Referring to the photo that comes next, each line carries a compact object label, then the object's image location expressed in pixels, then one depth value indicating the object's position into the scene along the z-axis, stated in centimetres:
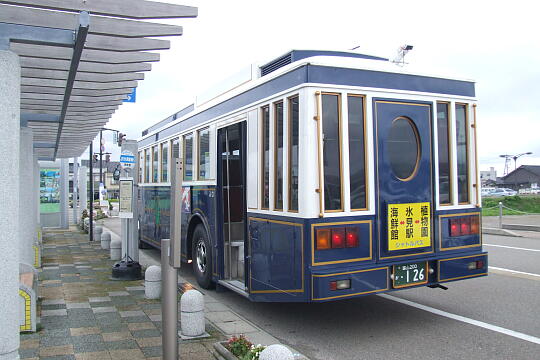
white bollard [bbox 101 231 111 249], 1349
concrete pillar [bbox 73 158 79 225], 2196
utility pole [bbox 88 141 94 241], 1548
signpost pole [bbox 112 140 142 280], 913
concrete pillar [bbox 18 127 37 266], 814
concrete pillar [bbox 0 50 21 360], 392
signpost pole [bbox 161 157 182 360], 412
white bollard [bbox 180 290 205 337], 570
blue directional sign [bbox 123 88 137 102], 1233
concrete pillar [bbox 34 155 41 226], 1317
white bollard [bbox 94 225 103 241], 1584
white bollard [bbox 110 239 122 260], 1156
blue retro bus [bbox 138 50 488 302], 532
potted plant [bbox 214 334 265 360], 456
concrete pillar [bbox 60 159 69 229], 2002
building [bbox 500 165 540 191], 7694
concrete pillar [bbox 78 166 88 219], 2440
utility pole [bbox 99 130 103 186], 3278
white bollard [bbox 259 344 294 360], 402
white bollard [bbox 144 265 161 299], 759
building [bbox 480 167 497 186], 9978
